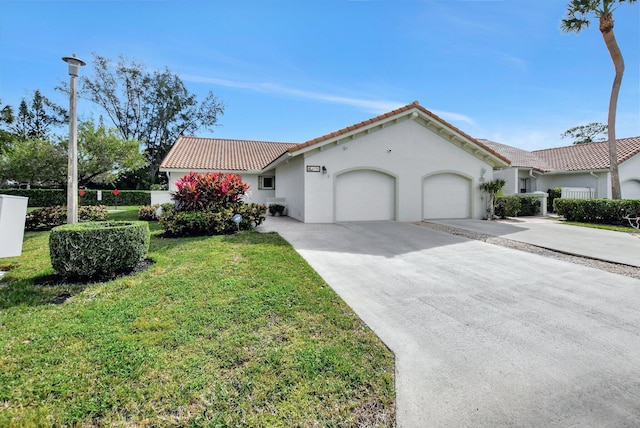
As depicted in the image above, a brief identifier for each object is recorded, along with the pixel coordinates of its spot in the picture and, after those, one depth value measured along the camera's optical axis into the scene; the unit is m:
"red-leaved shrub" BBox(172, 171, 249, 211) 10.08
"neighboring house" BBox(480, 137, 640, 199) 18.97
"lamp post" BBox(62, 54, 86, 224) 6.91
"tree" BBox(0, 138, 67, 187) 14.93
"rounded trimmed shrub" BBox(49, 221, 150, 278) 5.18
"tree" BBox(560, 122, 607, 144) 40.66
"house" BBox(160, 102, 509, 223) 12.62
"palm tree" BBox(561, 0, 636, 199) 14.51
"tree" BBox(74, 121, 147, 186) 17.56
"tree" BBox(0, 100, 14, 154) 15.19
